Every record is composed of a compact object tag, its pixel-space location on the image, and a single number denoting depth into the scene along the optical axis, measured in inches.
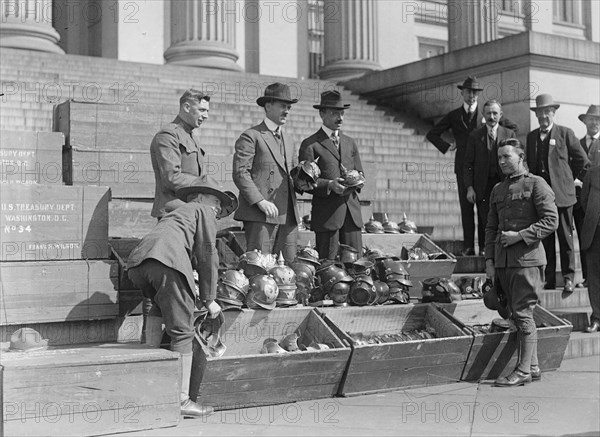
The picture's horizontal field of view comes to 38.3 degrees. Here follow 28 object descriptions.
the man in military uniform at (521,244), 306.5
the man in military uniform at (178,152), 289.9
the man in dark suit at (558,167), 413.7
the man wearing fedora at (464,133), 444.8
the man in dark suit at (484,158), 421.1
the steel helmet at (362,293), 325.1
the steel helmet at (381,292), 330.6
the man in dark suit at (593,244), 371.6
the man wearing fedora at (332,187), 350.6
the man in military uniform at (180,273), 257.6
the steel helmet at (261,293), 298.7
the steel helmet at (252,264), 311.1
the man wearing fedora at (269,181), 321.1
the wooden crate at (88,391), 230.5
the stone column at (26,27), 668.1
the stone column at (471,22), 789.2
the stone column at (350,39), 846.5
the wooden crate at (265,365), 262.7
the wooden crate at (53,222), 305.1
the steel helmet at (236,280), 297.6
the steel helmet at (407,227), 443.2
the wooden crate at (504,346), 312.5
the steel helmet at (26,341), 261.7
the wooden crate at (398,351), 288.4
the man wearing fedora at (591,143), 430.0
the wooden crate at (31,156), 390.3
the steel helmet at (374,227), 433.1
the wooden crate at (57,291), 301.7
